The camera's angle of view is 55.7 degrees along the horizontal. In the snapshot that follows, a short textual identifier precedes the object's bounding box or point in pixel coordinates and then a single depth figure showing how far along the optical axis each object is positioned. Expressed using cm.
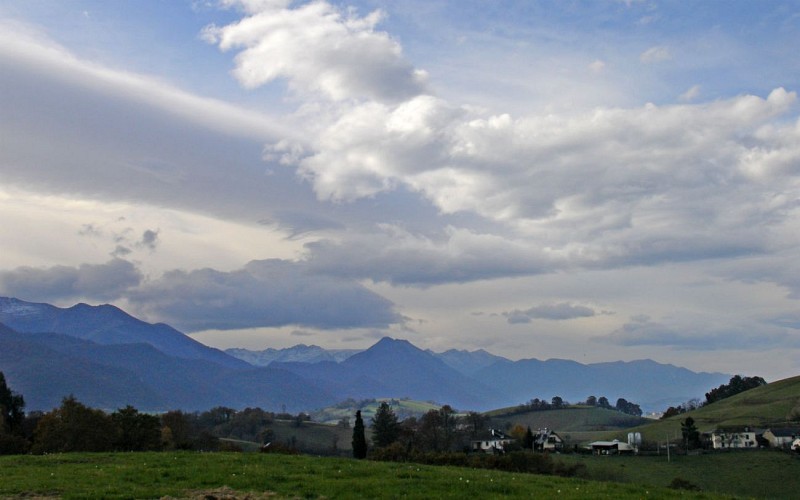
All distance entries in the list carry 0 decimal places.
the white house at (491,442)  16341
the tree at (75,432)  6688
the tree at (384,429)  13038
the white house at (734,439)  15801
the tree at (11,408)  8975
